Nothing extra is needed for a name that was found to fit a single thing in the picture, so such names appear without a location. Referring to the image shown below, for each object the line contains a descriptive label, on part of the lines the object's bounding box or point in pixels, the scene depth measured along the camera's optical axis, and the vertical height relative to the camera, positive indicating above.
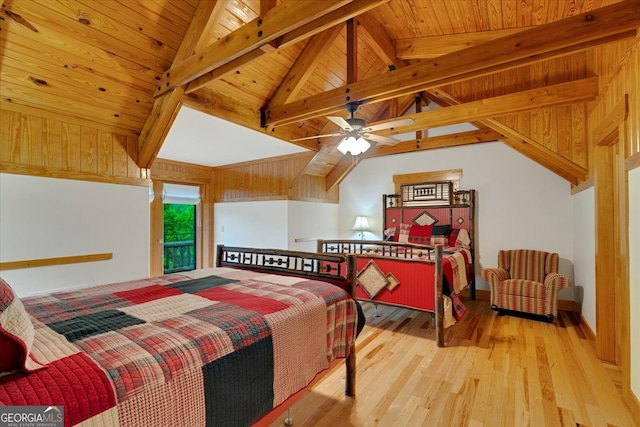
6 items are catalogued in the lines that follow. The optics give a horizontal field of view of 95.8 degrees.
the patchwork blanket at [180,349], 0.86 -0.49
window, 5.78 -0.23
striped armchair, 3.54 -0.84
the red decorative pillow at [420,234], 4.78 -0.27
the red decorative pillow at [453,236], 4.68 -0.30
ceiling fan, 3.10 +0.97
